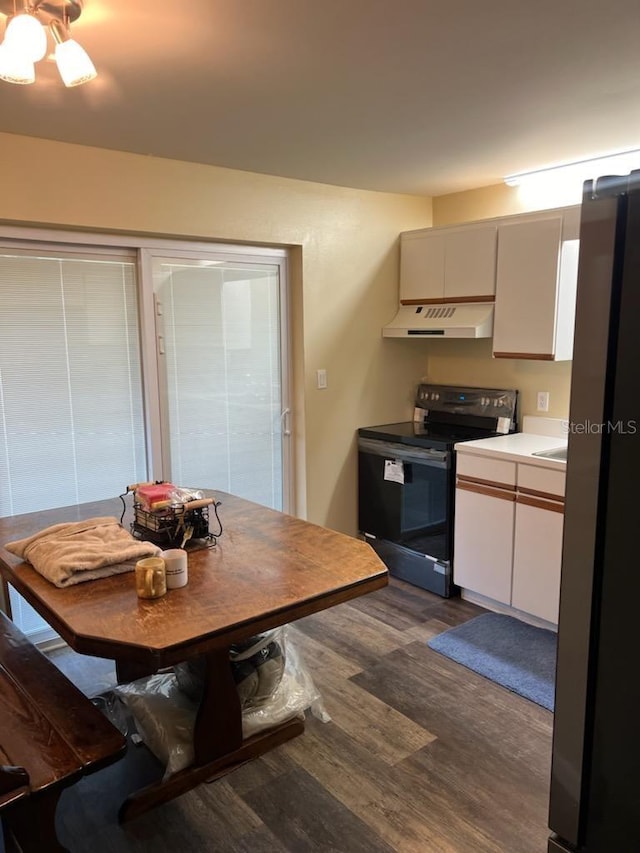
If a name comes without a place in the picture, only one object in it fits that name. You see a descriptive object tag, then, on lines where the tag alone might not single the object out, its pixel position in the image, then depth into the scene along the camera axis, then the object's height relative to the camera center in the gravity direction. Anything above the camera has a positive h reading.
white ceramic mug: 1.81 -0.63
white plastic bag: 2.14 -1.32
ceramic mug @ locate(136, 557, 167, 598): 1.73 -0.64
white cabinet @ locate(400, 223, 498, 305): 3.53 +0.51
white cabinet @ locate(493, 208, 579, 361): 3.17 +0.33
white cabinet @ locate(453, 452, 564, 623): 3.01 -0.93
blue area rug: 2.71 -1.43
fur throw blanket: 1.86 -0.62
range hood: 3.54 +0.17
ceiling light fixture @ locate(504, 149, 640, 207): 3.06 +0.91
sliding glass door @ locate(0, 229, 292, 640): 2.90 -0.11
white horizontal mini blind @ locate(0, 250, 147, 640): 2.86 -0.16
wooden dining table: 1.55 -0.69
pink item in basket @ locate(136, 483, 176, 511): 2.17 -0.50
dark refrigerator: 0.82 -0.27
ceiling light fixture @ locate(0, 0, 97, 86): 1.44 +0.72
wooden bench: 1.44 -0.99
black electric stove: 3.55 -0.76
